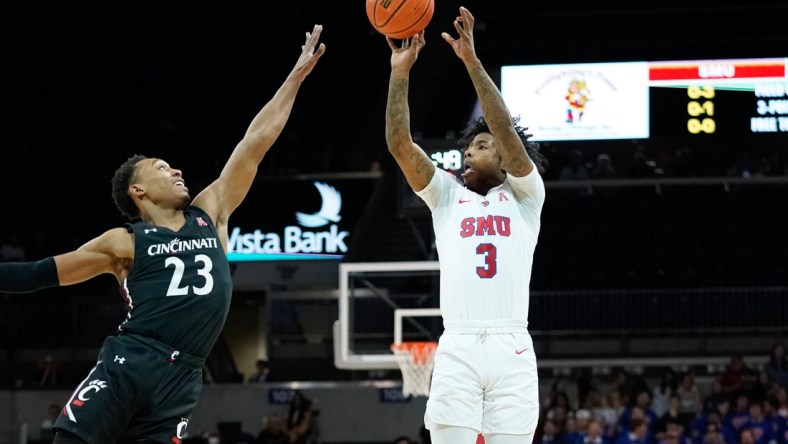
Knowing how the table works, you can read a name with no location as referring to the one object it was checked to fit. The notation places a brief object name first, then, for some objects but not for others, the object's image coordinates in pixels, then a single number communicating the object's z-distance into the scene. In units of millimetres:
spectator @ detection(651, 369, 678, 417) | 16891
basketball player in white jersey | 5758
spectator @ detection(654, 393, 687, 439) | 15664
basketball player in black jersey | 5348
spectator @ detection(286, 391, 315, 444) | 17391
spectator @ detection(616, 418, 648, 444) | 15320
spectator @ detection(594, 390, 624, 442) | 15875
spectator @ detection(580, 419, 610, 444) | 15258
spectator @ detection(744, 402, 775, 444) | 15199
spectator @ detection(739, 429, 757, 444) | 14977
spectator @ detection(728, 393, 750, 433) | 15440
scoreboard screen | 17297
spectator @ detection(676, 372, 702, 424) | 16609
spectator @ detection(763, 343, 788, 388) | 17188
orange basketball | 6922
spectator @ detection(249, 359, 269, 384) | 19969
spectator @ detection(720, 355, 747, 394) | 16844
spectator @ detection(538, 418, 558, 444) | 15633
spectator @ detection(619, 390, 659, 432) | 15719
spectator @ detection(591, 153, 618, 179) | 21000
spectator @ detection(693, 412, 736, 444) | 15117
